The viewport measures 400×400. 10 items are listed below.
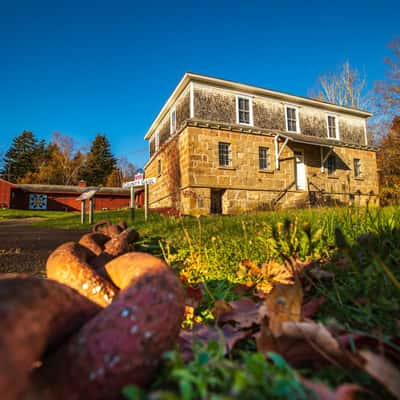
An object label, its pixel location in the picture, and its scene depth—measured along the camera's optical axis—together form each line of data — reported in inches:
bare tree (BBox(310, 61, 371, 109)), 1078.4
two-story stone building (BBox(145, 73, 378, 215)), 591.5
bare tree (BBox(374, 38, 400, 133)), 976.9
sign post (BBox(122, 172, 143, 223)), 328.0
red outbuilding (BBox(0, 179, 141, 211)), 1164.5
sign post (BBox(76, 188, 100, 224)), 334.6
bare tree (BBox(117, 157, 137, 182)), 2224.4
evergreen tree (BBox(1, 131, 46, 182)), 1931.6
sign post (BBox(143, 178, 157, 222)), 327.6
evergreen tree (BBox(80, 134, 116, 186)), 1977.1
